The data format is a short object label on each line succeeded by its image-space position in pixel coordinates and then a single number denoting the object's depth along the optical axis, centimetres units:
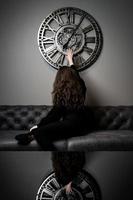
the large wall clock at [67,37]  357
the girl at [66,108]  288
